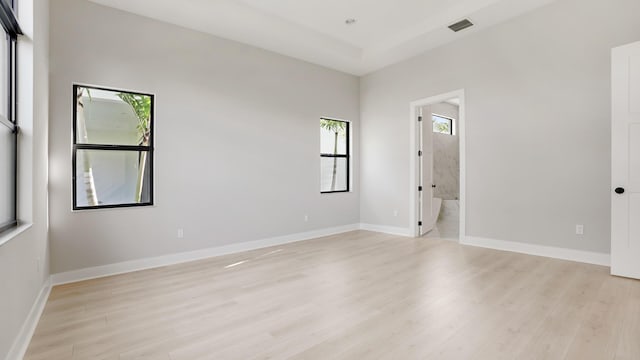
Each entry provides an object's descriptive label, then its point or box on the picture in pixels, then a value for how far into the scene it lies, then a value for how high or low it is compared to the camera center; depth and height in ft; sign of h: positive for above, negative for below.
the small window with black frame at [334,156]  20.13 +1.57
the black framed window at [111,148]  11.72 +1.24
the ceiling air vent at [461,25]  14.56 +7.26
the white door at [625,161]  10.75 +0.62
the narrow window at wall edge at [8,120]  6.42 +1.28
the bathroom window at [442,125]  28.51 +5.11
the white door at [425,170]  19.07 +0.60
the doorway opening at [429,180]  16.75 -0.03
